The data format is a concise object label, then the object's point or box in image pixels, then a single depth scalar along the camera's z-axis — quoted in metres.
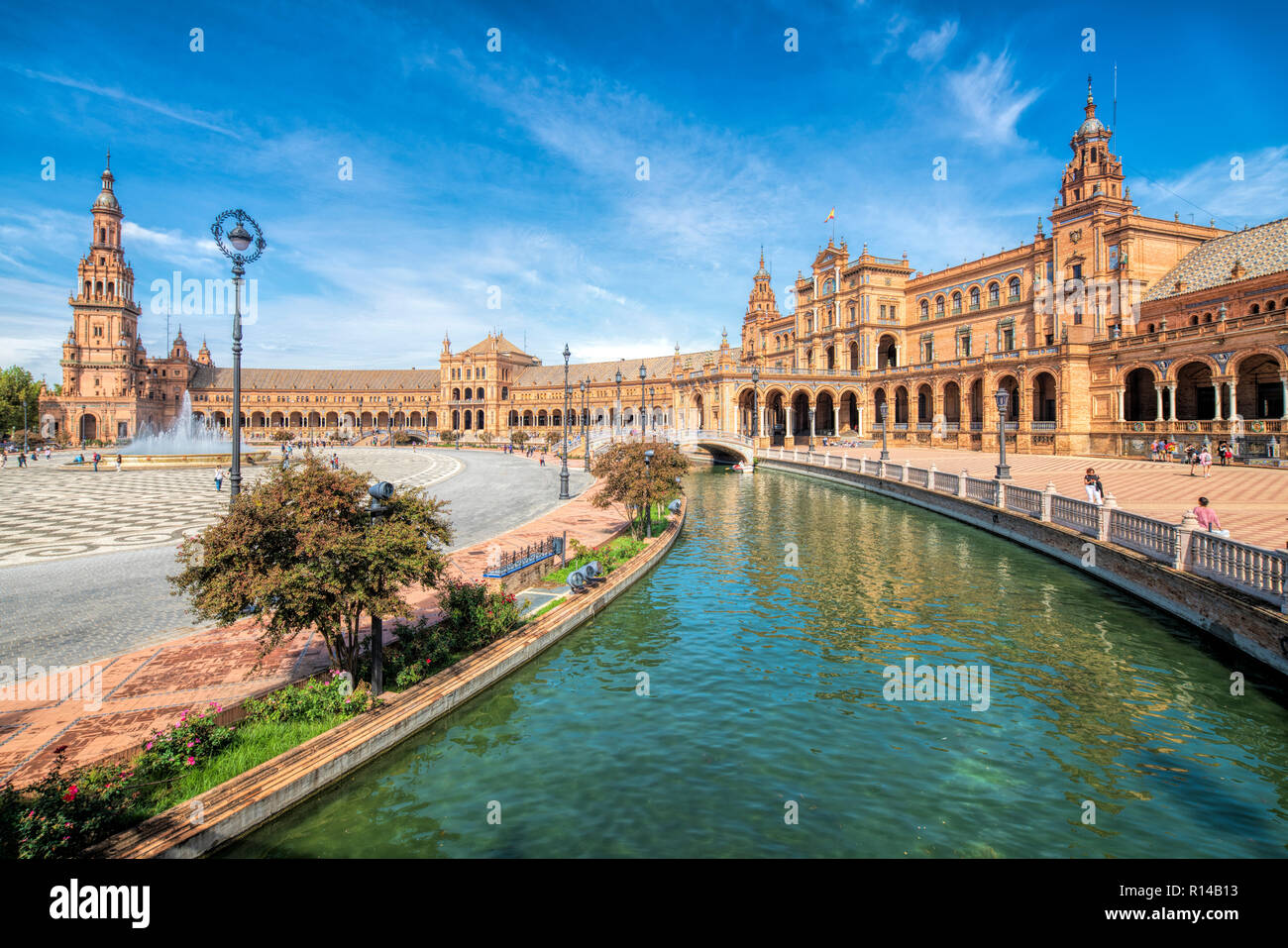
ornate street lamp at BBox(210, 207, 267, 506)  12.27
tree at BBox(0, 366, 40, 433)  89.08
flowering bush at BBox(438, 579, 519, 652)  10.46
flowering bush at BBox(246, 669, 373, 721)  7.62
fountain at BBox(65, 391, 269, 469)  52.19
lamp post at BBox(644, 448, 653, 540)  20.19
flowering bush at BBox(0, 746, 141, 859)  4.84
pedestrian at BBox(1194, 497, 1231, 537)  13.03
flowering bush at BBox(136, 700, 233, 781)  6.37
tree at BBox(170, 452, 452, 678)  7.18
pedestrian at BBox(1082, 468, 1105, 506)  18.25
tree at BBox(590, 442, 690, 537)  20.11
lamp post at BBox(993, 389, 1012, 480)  24.65
